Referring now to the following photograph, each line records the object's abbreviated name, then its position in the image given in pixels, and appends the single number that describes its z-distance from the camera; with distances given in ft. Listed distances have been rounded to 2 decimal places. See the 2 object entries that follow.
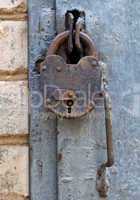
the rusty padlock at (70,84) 3.26
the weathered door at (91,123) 3.34
